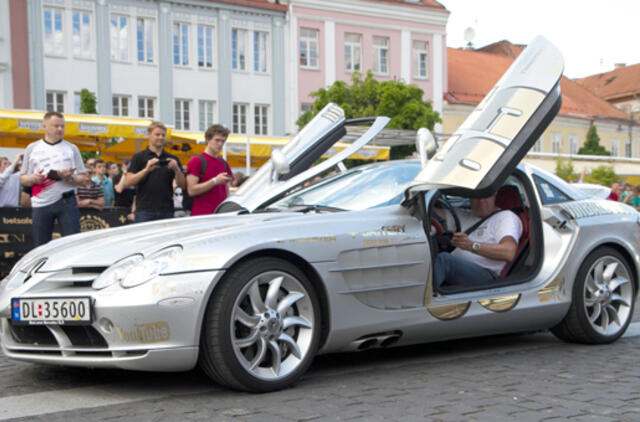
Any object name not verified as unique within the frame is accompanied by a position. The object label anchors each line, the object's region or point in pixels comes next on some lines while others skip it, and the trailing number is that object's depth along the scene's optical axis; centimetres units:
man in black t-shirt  753
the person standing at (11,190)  1046
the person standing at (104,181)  1185
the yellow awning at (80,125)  1377
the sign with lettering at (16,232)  1012
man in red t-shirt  745
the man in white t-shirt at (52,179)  717
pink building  3869
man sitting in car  535
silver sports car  401
